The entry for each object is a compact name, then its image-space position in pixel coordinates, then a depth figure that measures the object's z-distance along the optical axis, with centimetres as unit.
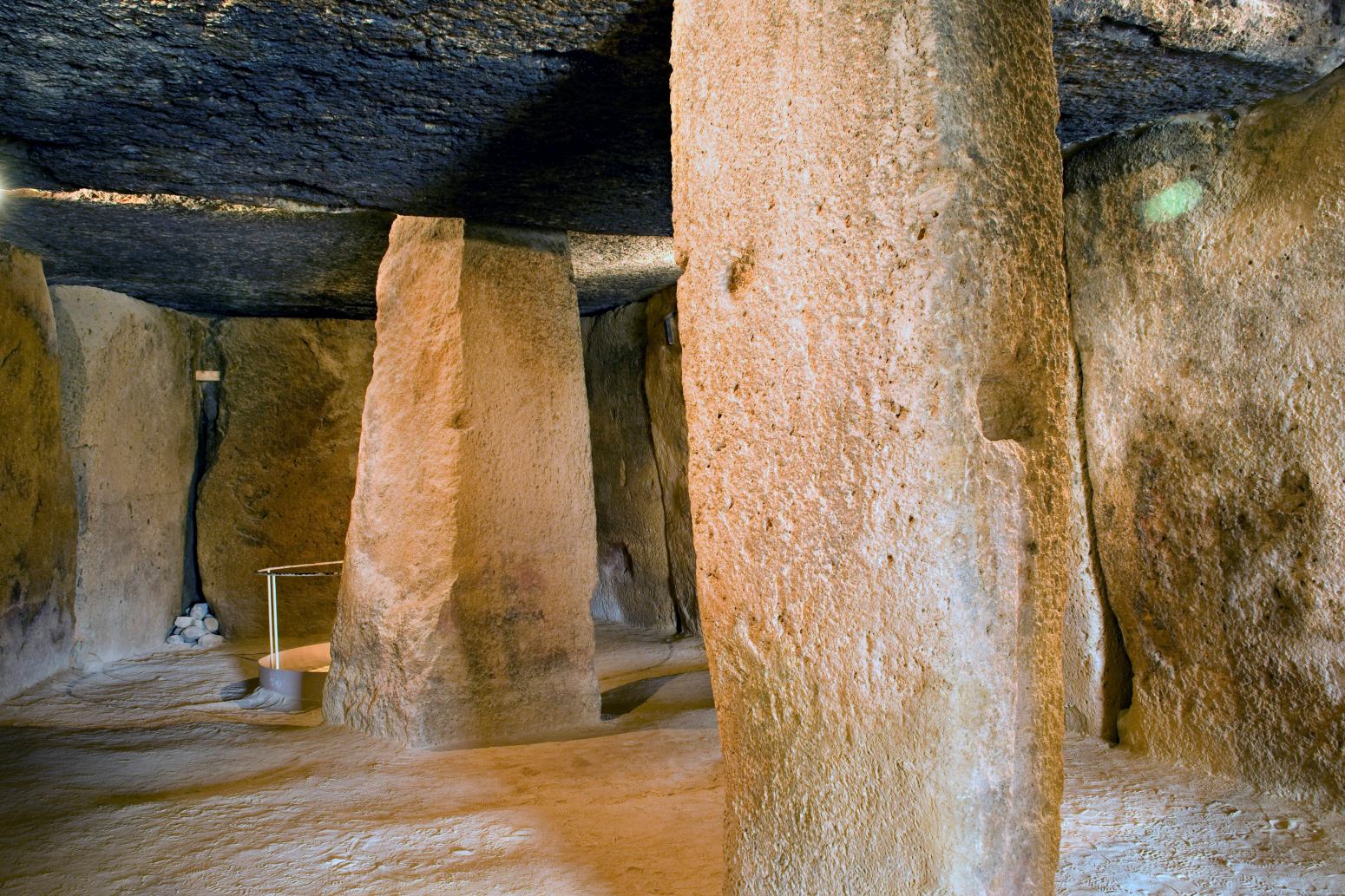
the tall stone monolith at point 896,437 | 133
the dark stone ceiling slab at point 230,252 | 351
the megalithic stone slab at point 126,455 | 491
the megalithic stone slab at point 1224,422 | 240
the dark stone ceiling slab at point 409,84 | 194
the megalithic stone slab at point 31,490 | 408
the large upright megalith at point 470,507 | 332
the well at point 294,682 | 427
